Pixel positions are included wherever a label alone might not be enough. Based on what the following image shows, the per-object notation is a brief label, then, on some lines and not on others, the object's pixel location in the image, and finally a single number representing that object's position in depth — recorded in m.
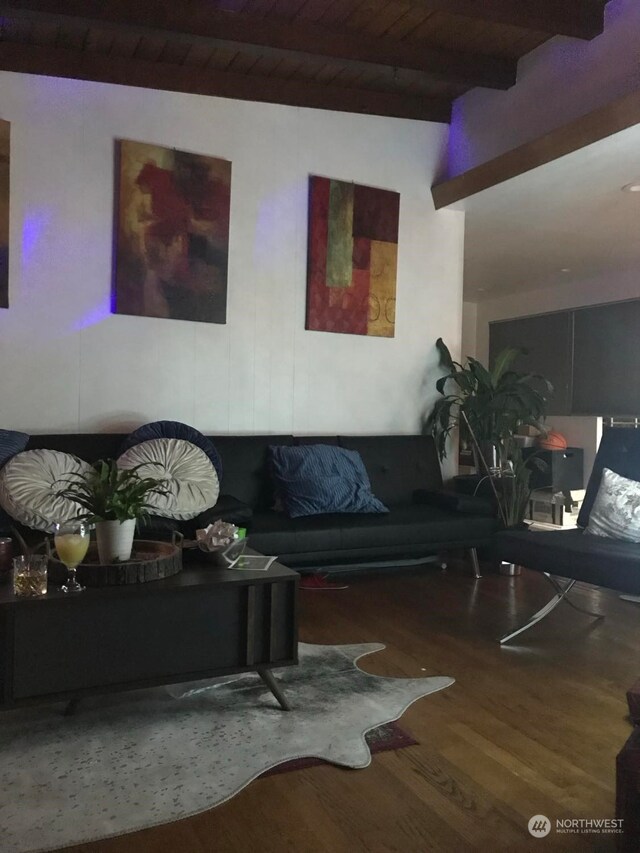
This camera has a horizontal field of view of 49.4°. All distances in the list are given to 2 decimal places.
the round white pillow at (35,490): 3.13
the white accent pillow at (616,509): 3.21
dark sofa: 3.60
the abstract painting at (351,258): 4.62
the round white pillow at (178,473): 3.37
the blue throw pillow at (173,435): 3.73
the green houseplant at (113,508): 2.20
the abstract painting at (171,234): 4.07
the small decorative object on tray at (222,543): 2.39
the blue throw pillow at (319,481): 3.87
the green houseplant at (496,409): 4.75
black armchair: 2.74
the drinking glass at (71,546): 2.08
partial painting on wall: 3.78
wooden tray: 2.12
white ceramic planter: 2.21
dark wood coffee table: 1.97
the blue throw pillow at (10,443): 3.37
